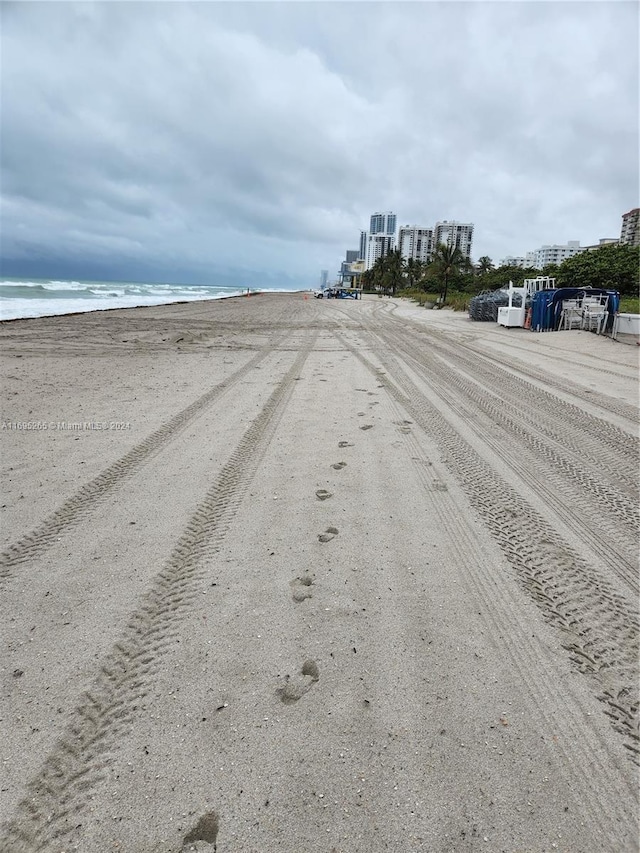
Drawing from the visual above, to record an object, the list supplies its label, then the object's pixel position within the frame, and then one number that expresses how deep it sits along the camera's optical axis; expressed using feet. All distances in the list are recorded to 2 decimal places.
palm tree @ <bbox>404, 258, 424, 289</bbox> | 262.67
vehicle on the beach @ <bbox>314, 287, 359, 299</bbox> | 207.31
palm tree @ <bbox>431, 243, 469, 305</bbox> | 150.61
